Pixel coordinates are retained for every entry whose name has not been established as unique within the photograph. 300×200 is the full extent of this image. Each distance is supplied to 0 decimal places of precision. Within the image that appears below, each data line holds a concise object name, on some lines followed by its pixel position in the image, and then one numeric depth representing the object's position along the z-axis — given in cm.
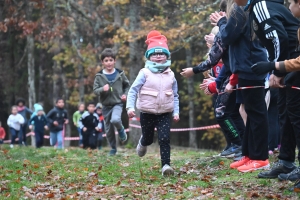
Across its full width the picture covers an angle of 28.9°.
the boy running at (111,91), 1212
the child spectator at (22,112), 2223
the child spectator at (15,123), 2194
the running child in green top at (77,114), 2261
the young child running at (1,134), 2648
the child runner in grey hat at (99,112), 2122
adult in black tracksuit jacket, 621
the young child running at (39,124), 1875
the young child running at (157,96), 821
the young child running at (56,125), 1864
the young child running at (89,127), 1822
